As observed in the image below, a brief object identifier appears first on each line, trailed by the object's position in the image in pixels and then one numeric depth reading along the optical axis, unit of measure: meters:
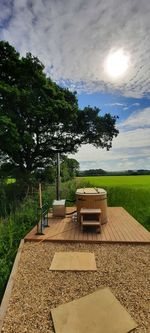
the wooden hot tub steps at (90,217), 4.97
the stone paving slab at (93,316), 2.06
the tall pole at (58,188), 7.98
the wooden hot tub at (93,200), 5.50
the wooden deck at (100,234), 4.41
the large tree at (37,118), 10.46
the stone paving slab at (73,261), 3.26
